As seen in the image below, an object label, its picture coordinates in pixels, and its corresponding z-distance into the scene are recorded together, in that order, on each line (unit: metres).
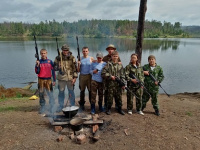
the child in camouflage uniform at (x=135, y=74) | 5.49
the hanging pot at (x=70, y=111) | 4.92
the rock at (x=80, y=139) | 4.23
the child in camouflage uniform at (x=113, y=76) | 5.32
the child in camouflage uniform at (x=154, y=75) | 5.66
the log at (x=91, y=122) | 4.89
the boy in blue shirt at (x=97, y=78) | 5.40
